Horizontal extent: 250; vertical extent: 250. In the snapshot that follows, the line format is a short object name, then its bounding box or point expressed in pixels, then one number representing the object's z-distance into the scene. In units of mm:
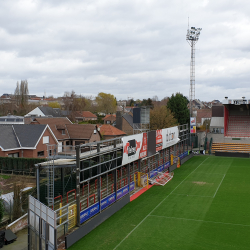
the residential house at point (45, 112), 81812
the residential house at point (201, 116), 85475
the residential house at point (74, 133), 44781
